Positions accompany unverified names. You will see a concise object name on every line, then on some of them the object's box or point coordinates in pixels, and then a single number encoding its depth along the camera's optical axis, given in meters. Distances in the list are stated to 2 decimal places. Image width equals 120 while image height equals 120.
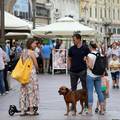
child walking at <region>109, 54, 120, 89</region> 23.12
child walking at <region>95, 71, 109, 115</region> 15.05
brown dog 14.18
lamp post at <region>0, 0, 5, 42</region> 22.07
